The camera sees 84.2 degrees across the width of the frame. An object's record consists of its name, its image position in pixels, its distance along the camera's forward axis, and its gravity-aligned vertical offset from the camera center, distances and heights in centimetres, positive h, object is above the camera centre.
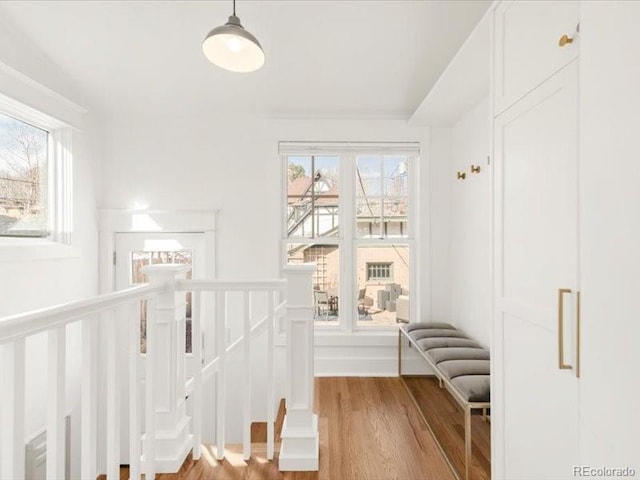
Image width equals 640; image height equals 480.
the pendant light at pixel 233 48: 161 +94
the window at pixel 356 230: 341 +11
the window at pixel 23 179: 249 +46
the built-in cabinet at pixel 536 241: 114 +0
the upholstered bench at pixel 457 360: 179 -75
